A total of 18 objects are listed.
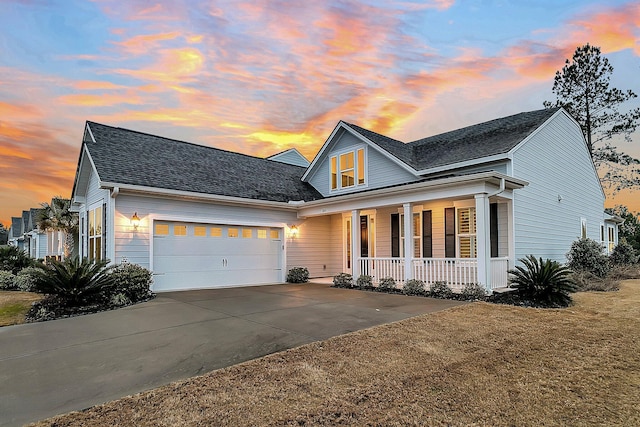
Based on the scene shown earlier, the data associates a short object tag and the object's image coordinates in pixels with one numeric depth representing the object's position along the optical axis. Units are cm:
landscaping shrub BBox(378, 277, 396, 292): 1092
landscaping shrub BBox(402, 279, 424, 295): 1006
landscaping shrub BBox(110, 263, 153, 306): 873
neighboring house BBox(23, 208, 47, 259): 2992
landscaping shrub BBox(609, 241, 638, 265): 1706
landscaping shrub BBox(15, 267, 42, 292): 1114
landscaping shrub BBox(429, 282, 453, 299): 942
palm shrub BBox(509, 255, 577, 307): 835
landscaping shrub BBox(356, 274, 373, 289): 1151
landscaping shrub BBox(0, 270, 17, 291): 1198
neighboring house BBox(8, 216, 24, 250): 4063
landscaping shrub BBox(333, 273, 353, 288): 1198
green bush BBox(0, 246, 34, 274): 1534
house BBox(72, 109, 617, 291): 1024
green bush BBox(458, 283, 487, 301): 886
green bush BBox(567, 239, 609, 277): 1309
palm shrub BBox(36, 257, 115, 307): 788
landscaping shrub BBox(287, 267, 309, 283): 1354
